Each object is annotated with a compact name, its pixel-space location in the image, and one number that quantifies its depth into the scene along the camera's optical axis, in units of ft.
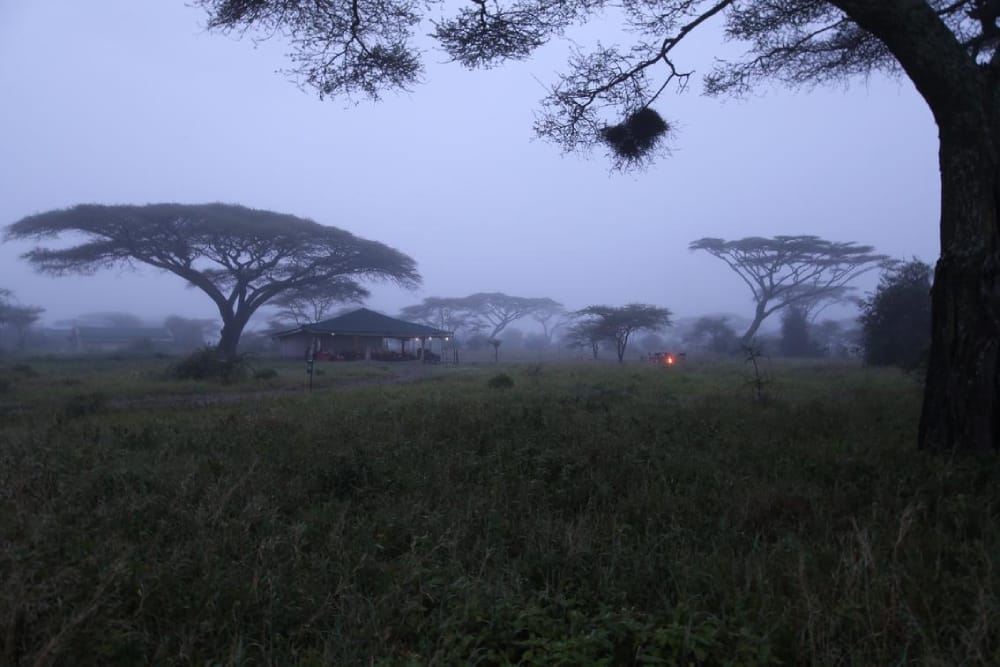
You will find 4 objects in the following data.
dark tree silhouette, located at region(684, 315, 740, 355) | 136.46
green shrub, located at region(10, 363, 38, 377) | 55.77
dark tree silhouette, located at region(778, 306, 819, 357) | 122.21
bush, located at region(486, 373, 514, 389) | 42.42
